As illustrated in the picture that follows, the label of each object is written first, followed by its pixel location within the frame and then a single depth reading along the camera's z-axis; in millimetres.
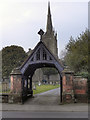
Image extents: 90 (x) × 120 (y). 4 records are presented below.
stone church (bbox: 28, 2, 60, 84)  72288
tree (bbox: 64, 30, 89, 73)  23508
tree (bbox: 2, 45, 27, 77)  40656
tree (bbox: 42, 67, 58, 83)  72375
